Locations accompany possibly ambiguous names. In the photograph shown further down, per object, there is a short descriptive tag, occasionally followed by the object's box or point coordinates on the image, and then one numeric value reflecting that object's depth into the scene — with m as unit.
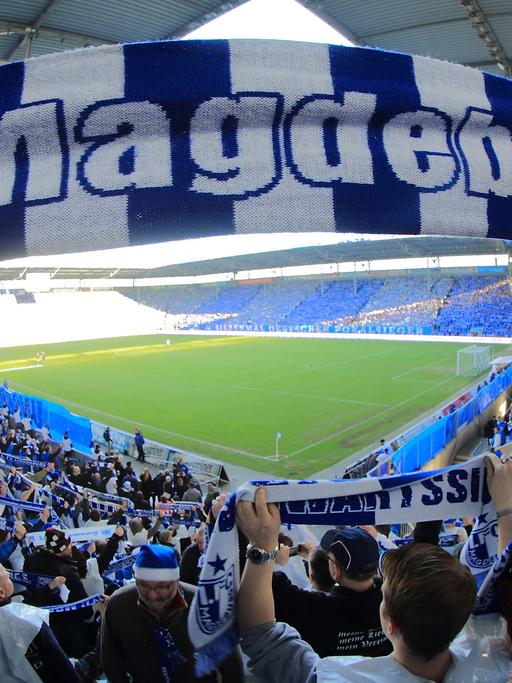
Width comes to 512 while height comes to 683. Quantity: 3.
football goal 25.69
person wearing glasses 1.84
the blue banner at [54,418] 14.31
